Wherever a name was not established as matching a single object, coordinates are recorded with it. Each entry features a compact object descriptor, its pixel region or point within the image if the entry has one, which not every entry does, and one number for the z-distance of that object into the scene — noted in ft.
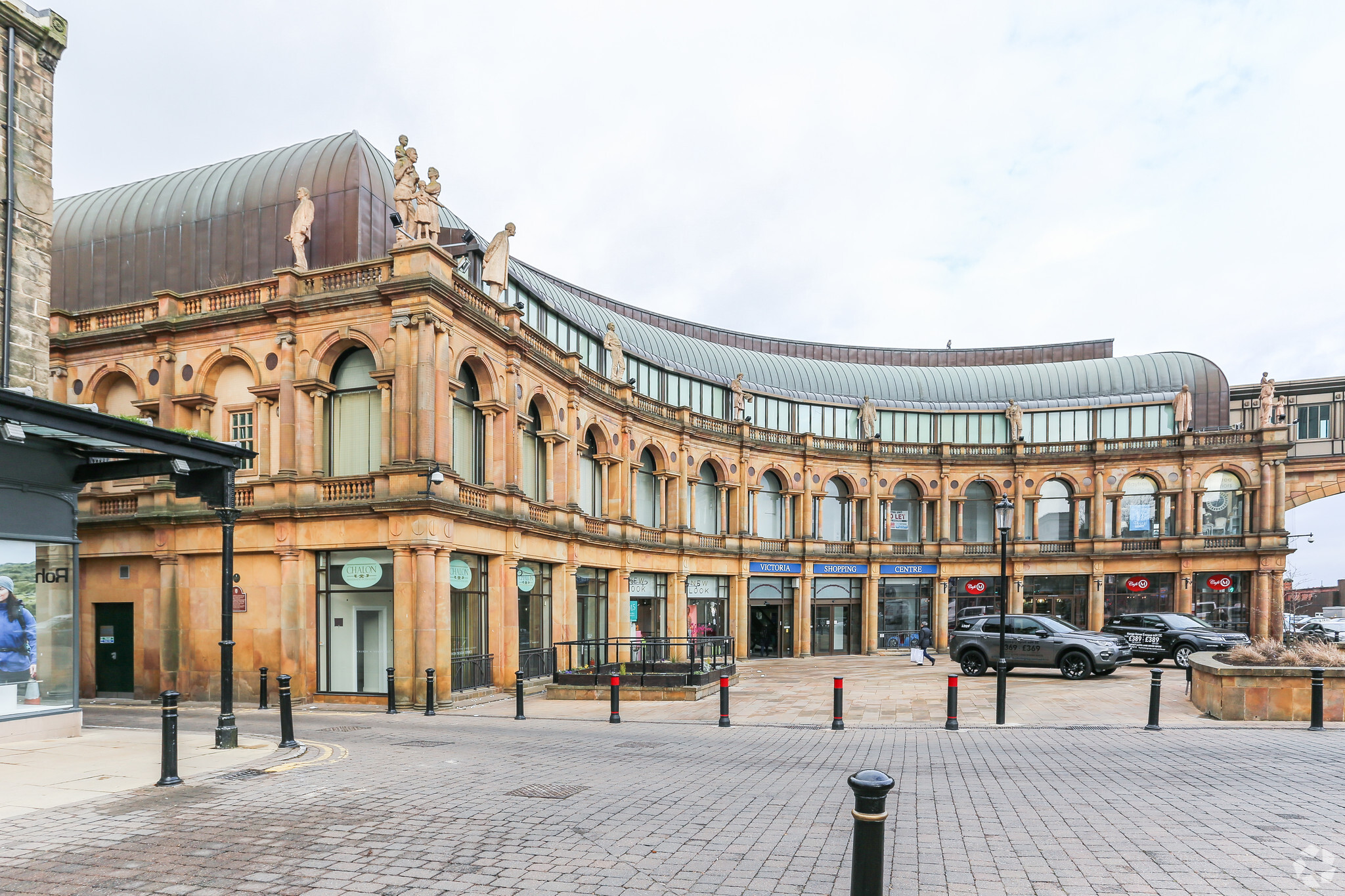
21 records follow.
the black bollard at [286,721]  41.73
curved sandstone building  67.41
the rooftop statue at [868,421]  150.10
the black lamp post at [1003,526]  54.49
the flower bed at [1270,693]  51.11
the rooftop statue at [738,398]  137.18
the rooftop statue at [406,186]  66.69
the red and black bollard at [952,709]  50.19
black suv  88.12
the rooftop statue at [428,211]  66.74
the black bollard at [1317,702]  48.11
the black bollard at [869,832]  15.02
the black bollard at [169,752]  32.83
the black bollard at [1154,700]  49.08
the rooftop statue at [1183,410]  144.46
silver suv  77.46
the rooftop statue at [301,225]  70.79
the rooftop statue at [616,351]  108.37
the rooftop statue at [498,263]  77.66
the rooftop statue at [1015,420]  151.53
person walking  113.50
